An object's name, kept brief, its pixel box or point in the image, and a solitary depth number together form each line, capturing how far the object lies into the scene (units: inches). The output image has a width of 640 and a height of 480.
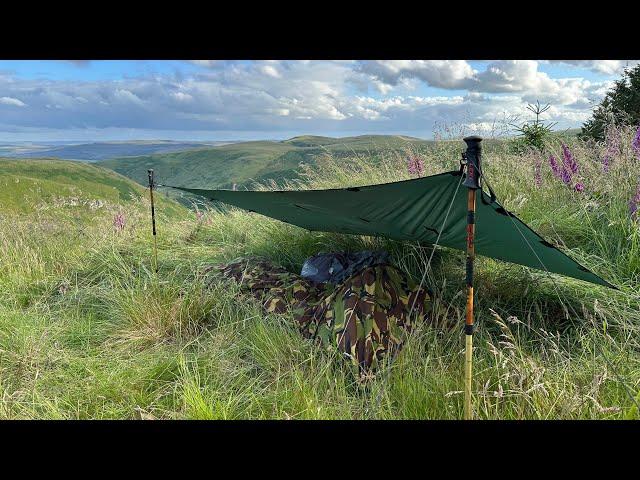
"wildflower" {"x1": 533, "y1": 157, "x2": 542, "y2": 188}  191.0
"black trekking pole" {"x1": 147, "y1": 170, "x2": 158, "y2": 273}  145.7
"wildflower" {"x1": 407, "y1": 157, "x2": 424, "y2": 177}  195.4
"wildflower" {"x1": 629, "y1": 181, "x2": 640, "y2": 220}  139.9
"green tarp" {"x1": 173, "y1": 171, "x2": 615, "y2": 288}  91.8
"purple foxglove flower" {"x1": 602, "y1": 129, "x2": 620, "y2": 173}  168.4
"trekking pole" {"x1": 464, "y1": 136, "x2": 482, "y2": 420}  66.1
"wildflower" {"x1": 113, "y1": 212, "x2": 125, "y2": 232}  218.1
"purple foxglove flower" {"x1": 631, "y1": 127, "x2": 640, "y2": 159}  157.4
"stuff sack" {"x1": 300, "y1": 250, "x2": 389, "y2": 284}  129.9
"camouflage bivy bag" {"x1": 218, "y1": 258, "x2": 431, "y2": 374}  106.6
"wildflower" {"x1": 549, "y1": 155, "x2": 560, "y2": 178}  168.9
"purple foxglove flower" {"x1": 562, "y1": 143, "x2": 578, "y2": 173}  167.9
